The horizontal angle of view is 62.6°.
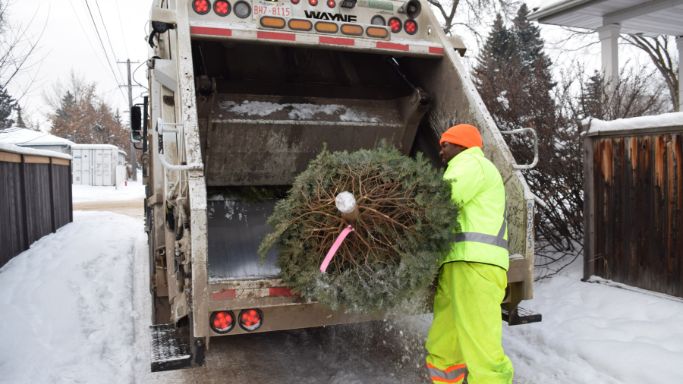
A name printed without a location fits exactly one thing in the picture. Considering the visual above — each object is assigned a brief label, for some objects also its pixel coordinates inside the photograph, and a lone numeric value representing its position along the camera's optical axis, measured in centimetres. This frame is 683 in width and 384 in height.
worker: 272
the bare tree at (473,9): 1638
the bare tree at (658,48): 1723
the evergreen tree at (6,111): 2095
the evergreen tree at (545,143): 542
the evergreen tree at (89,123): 3969
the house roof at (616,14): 796
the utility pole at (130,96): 3269
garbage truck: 275
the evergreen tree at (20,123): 3047
